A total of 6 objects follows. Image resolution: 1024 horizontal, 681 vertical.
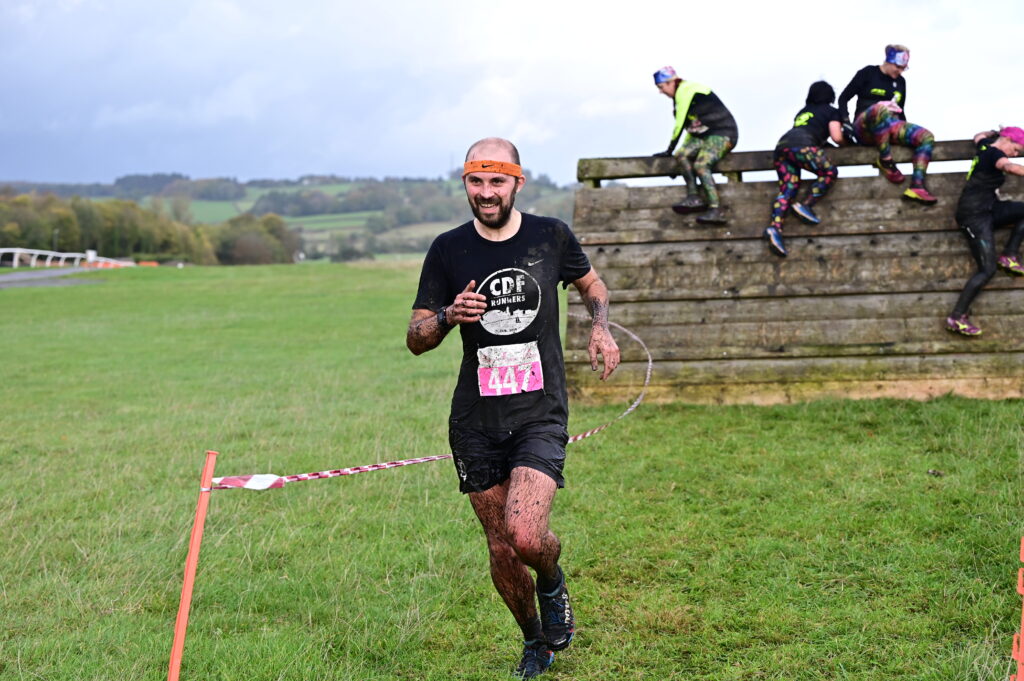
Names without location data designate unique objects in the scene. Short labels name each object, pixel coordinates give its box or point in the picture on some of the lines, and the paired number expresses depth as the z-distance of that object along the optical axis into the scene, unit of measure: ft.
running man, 15.11
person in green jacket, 37.78
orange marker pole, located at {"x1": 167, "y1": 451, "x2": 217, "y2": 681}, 13.86
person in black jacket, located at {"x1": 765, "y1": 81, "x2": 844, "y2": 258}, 36.94
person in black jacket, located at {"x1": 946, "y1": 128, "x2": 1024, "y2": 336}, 34.96
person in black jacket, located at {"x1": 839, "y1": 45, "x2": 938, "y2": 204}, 36.88
